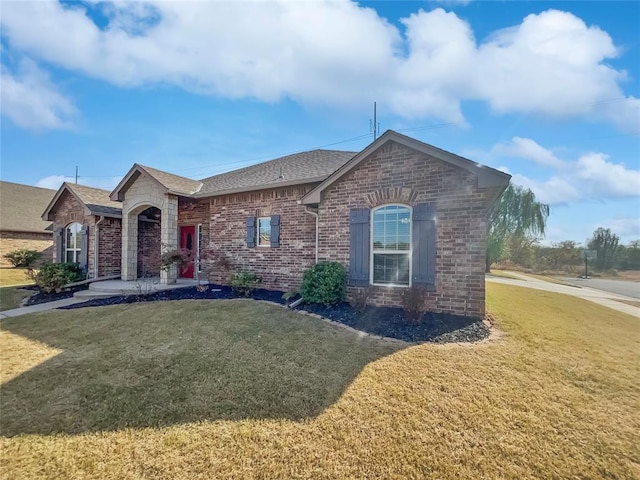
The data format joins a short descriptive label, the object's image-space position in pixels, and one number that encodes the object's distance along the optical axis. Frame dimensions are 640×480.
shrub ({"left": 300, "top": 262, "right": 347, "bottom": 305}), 7.50
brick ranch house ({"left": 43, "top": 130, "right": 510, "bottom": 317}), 6.62
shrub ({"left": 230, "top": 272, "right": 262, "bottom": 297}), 9.26
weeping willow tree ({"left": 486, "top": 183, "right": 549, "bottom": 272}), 27.69
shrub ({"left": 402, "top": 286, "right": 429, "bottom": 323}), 6.33
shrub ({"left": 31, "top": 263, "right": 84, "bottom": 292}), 11.10
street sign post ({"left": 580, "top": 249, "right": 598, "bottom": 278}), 30.20
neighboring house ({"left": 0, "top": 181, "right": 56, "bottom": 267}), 19.97
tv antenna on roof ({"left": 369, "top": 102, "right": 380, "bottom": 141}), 16.25
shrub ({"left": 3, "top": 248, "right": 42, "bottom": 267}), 19.19
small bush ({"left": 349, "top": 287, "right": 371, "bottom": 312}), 7.14
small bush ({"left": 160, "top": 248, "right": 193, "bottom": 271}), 10.12
